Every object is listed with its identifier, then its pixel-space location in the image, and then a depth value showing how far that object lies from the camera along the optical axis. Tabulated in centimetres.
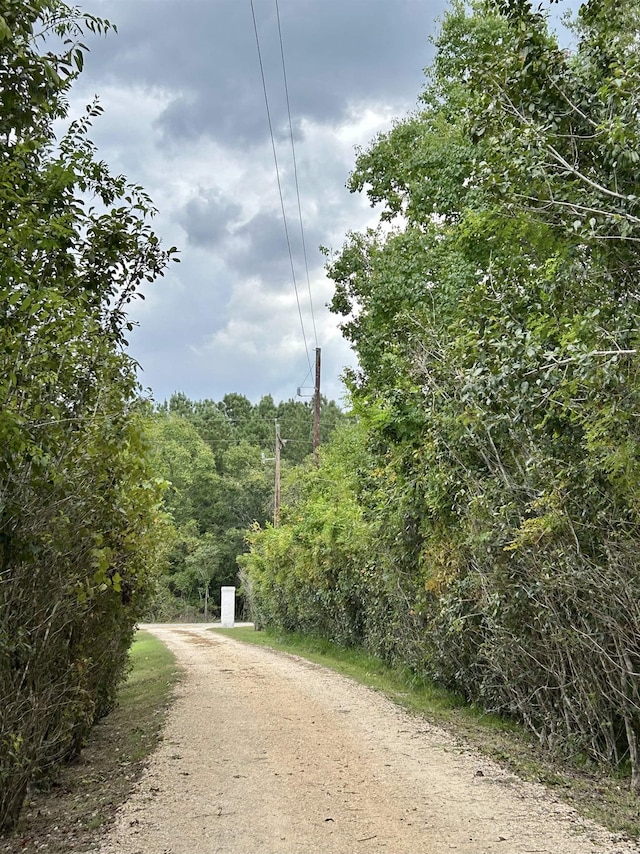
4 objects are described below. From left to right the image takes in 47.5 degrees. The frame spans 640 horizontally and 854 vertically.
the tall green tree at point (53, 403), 360
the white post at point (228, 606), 4062
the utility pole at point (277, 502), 2976
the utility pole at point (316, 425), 2724
